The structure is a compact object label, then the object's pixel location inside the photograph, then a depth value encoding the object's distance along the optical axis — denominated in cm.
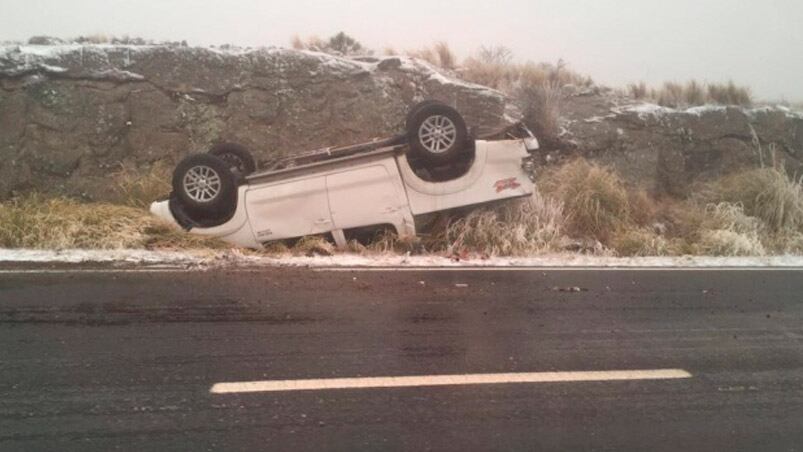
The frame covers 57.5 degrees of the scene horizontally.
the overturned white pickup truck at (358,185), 891
